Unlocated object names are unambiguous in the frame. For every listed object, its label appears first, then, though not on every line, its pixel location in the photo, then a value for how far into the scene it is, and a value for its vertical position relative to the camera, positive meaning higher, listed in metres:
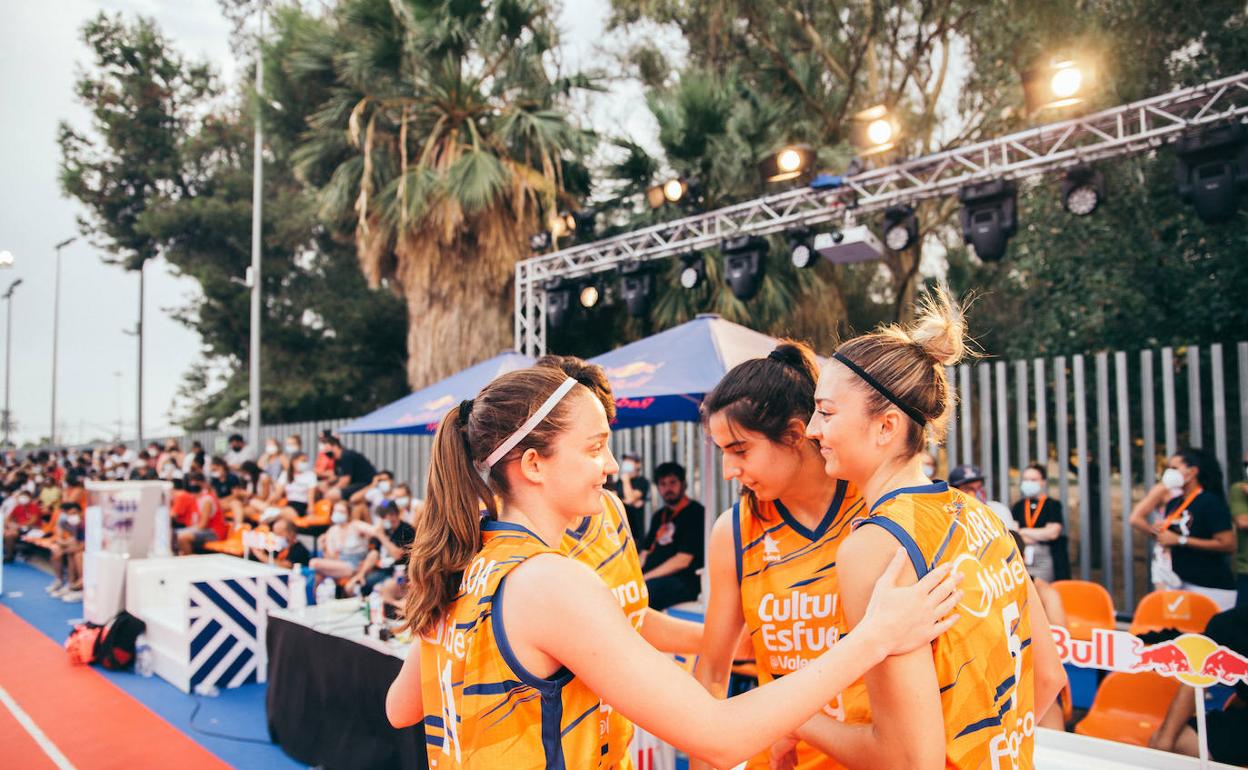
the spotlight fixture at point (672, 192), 9.98 +2.88
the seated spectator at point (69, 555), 10.32 -1.73
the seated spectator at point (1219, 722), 3.06 -1.22
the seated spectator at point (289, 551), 8.69 -1.40
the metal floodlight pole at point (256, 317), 15.27 +2.10
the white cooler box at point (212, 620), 5.75 -1.47
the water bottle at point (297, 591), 4.99 -1.13
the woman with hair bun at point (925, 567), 1.25 -0.25
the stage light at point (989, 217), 7.34 +1.90
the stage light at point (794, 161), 8.68 +2.84
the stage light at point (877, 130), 8.20 +2.99
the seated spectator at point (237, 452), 13.74 -0.49
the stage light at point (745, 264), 9.04 +1.79
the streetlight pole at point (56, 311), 27.64 +3.99
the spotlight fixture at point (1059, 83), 6.77 +2.89
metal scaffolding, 6.53 +2.33
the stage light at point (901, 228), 8.12 +1.97
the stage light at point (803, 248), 8.66 +1.89
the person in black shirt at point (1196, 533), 5.58 -0.81
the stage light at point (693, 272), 9.63 +1.82
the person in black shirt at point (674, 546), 5.75 -0.96
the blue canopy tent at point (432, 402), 6.55 +0.18
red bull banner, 2.24 -0.72
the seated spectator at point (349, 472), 10.16 -0.65
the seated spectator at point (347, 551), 7.65 -1.30
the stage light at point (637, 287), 10.31 +1.75
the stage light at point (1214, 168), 6.20 +1.99
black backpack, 6.50 -1.79
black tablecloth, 3.76 -1.46
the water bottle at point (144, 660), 6.40 -1.89
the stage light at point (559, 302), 11.13 +1.67
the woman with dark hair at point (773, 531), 1.88 -0.27
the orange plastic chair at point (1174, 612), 4.44 -1.09
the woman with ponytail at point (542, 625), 1.25 -0.33
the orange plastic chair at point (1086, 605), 4.86 -1.15
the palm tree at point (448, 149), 11.68 +4.15
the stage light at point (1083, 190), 7.03 +2.04
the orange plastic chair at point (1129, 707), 3.89 -1.45
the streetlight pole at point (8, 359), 28.85 +2.72
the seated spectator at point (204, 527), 9.16 -1.24
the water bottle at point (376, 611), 4.27 -1.02
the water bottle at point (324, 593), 5.46 -1.21
